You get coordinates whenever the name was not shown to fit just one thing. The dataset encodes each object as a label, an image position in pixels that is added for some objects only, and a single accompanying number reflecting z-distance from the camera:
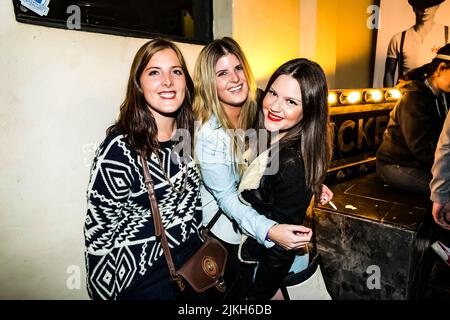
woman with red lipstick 1.50
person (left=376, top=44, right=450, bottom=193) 2.93
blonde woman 1.56
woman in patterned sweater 1.37
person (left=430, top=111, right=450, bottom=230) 2.12
